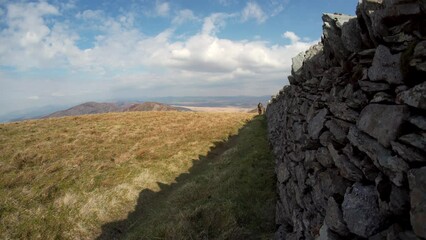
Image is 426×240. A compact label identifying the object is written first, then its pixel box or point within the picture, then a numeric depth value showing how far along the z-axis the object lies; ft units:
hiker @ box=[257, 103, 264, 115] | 164.45
